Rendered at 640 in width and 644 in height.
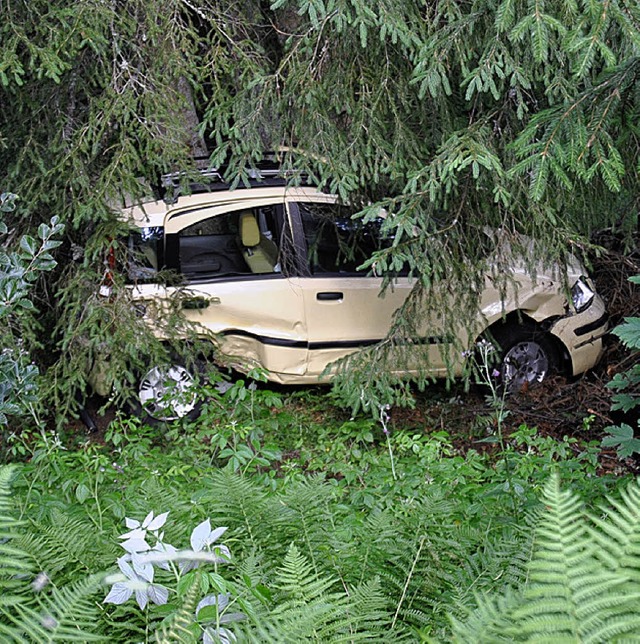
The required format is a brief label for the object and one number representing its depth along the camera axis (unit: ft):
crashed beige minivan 20.58
